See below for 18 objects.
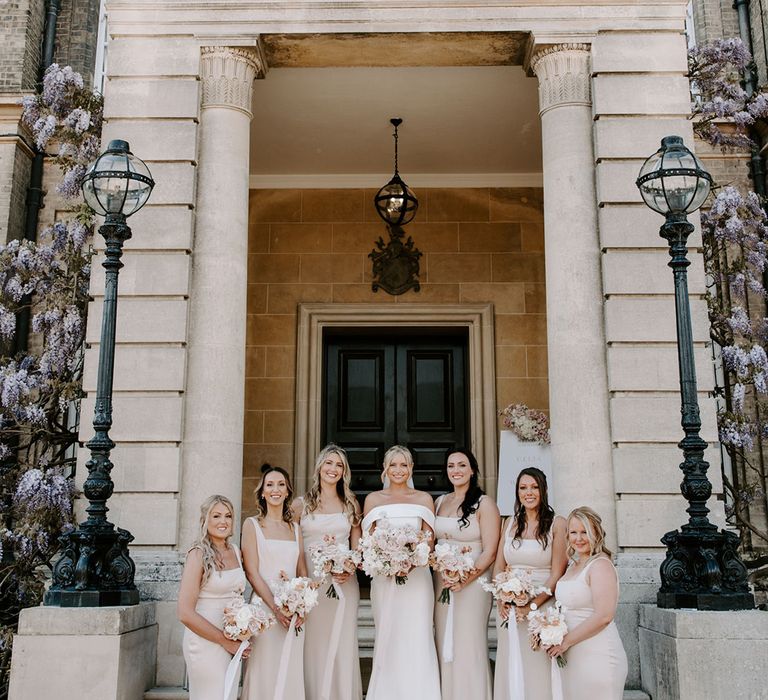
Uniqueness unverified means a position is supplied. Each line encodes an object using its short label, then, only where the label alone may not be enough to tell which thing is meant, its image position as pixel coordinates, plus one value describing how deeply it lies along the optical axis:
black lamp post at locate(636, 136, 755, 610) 6.17
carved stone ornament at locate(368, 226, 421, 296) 11.64
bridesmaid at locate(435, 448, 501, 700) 5.96
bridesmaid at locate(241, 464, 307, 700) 5.79
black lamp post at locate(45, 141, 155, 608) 6.33
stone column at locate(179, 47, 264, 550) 7.66
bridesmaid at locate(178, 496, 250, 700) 5.46
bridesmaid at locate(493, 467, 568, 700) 5.68
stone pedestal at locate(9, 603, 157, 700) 6.02
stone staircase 6.68
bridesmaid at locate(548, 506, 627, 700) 5.32
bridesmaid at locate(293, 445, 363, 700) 6.07
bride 5.95
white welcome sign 10.29
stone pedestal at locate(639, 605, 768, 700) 5.86
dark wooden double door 11.35
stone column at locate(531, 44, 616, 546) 7.55
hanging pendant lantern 10.83
